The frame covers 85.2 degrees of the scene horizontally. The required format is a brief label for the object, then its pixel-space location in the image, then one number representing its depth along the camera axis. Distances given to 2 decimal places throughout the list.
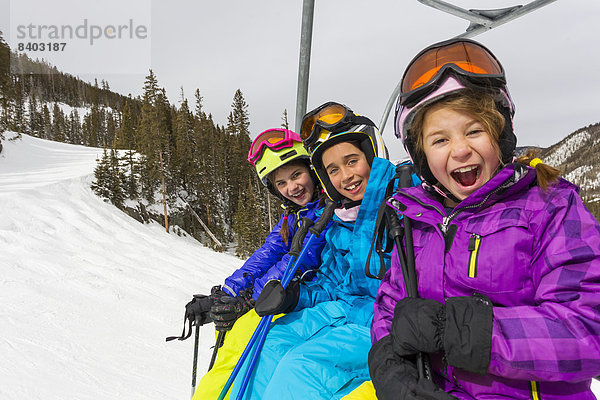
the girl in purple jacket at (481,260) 0.97
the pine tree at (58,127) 59.31
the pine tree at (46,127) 59.06
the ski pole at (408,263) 1.16
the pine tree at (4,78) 21.96
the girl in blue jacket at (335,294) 1.62
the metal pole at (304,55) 2.26
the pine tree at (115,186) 18.47
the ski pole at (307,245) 2.17
